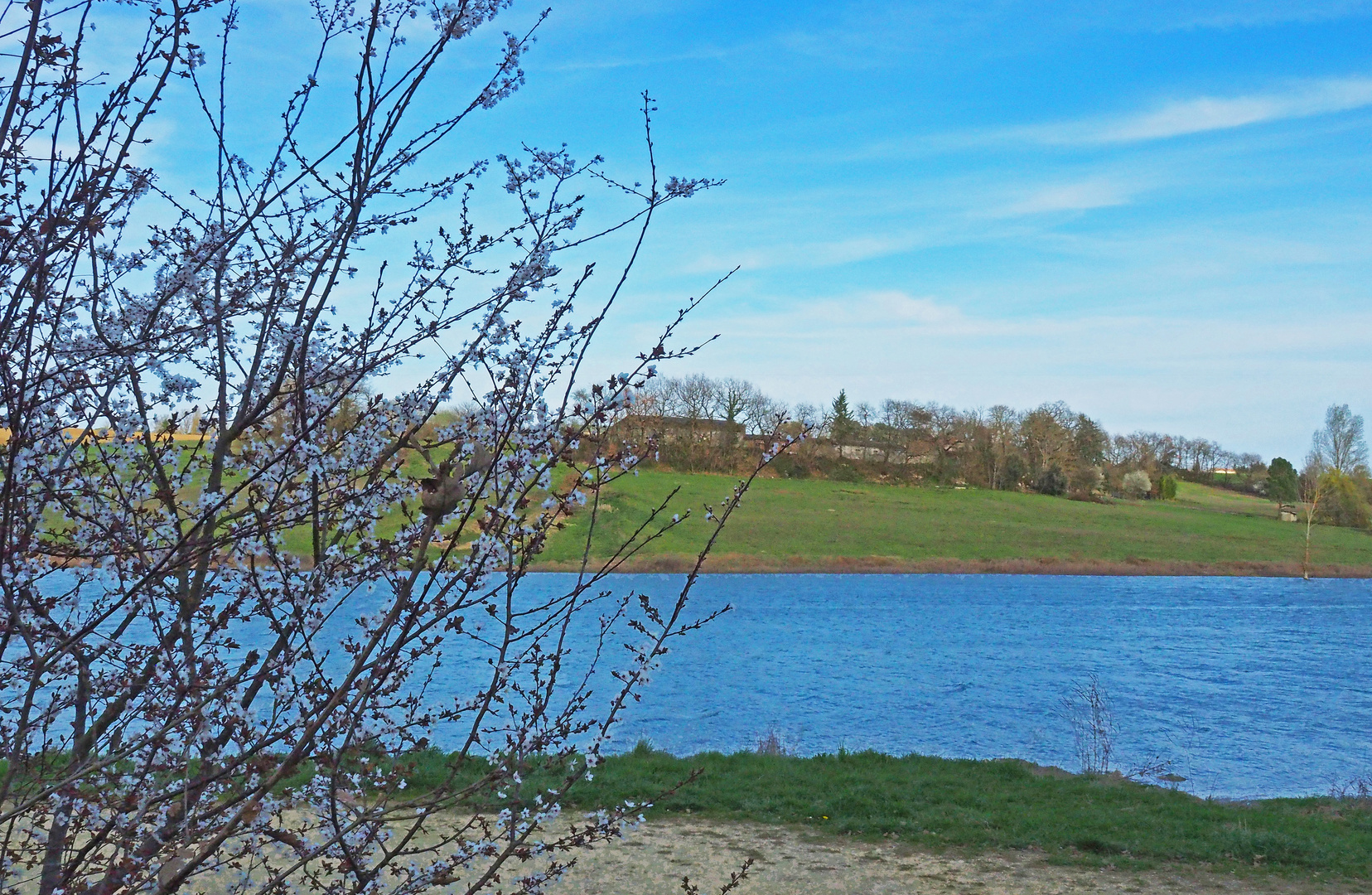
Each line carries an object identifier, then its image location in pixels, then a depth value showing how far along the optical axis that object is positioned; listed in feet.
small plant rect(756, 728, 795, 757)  37.76
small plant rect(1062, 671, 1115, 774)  39.50
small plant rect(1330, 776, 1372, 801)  33.58
